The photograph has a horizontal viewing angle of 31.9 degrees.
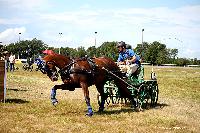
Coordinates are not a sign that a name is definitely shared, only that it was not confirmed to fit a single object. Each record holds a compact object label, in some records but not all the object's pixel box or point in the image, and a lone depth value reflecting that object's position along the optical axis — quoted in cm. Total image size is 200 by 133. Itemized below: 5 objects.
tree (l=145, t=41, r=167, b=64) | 9612
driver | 1473
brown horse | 1211
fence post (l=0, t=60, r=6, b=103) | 1463
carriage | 1458
